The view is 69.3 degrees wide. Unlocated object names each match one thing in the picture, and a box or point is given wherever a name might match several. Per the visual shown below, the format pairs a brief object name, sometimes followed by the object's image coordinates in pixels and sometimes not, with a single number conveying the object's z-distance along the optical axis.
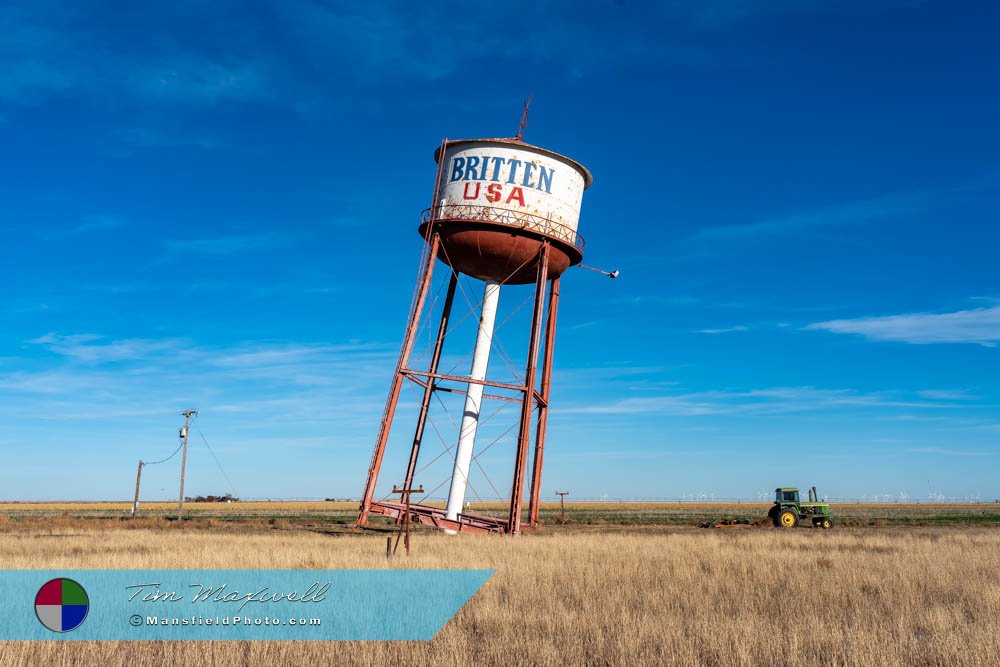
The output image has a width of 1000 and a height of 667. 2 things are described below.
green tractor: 39.06
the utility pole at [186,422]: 49.15
